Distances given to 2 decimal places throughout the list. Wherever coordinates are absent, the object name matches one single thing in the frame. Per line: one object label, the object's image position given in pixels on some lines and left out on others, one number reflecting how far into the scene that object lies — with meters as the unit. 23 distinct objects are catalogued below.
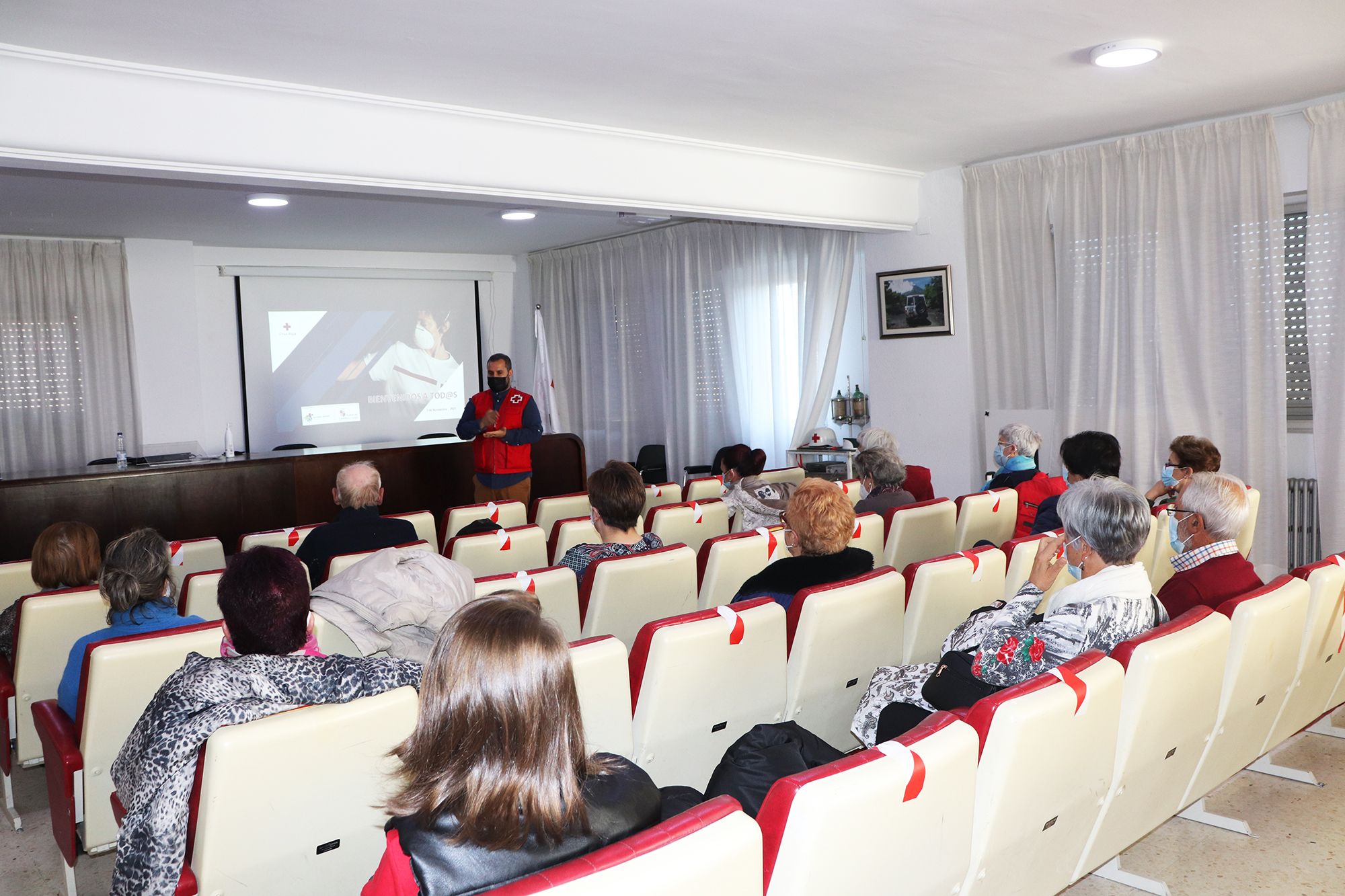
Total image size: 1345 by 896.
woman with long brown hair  1.35
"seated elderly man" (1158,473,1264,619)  2.96
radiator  5.89
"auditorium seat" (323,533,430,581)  3.60
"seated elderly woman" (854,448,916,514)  4.74
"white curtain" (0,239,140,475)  8.91
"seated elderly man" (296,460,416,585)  4.05
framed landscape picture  7.46
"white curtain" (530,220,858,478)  8.70
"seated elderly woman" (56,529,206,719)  2.86
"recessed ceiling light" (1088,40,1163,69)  4.40
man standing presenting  6.78
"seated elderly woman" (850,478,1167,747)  2.47
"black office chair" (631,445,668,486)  9.77
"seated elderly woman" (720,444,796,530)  4.75
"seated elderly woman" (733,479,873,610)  3.13
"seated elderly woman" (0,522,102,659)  3.36
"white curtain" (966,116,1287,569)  5.86
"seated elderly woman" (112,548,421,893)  1.92
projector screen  10.34
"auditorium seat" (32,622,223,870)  2.46
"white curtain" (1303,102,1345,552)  5.55
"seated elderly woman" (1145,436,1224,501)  4.79
